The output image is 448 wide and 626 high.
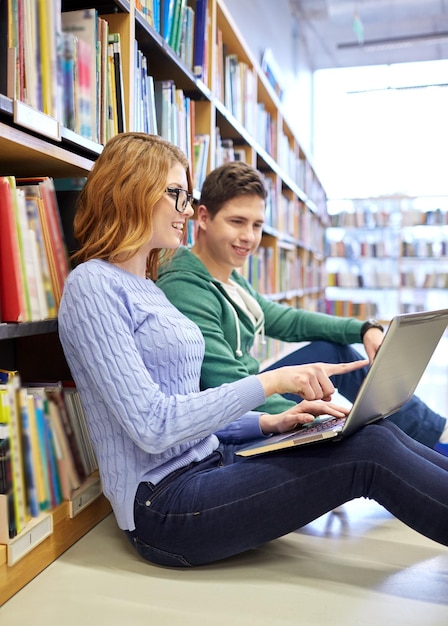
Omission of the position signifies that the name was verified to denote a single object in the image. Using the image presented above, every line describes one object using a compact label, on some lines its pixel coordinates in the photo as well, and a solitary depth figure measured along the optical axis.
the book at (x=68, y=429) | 1.21
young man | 1.45
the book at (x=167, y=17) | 1.77
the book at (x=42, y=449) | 1.13
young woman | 1.03
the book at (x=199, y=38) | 2.05
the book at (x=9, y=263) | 1.05
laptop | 1.05
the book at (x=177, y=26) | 1.84
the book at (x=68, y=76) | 1.21
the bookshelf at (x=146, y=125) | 1.10
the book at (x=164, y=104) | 1.78
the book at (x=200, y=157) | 2.08
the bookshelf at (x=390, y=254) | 7.35
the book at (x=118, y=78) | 1.43
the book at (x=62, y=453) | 1.19
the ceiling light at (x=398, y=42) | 6.89
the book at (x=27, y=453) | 1.08
